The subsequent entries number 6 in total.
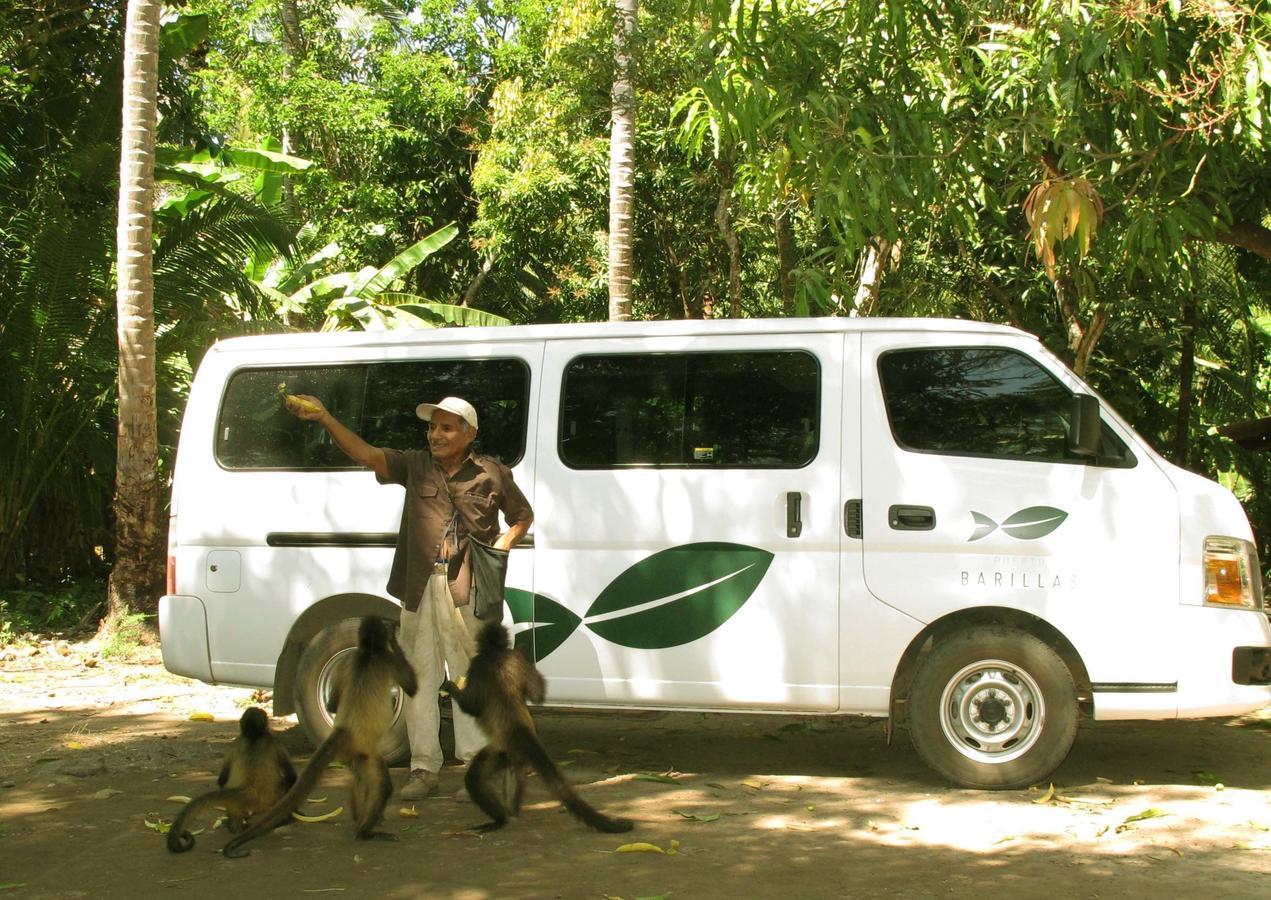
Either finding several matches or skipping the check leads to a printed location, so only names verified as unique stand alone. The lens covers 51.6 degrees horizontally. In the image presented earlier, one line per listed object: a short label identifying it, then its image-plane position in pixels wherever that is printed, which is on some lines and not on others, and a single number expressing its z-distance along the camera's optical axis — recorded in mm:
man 5863
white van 5859
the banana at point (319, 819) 5665
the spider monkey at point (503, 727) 5246
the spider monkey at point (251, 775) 5230
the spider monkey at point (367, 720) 5188
